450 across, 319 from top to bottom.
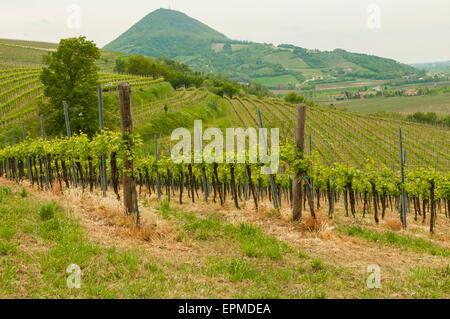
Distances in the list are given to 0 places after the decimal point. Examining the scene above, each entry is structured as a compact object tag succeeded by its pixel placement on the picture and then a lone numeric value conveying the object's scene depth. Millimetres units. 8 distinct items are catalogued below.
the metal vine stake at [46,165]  13797
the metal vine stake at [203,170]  15217
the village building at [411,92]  147425
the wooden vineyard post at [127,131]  8172
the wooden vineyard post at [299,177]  9734
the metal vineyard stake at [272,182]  11068
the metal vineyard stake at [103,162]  10512
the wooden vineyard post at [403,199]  12489
